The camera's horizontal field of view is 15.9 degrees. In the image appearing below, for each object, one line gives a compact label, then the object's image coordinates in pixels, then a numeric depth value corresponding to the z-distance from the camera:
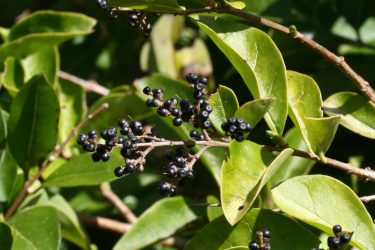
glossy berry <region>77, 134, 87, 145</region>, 0.69
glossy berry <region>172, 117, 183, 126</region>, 0.68
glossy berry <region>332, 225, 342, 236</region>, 0.66
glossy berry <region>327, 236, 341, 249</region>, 0.66
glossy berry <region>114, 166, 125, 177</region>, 0.69
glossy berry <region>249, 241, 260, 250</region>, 0.67
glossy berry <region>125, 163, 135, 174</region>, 0.68
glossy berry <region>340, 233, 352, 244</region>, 0.66
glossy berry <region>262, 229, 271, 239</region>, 0.67
